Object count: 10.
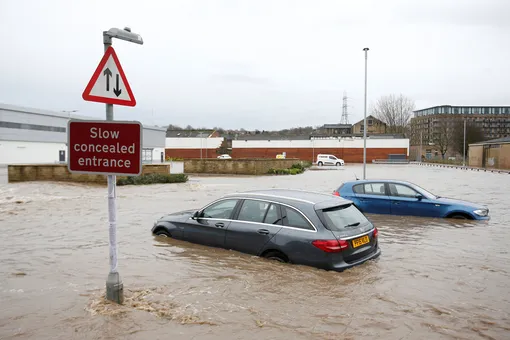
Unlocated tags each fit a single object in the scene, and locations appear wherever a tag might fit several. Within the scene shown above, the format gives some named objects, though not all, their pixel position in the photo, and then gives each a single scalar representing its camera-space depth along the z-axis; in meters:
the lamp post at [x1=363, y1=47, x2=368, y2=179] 26.08
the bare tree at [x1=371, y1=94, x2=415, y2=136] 96.31
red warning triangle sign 4.63
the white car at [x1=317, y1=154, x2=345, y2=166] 60.19
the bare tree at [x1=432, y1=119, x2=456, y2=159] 86.88
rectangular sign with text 4.66
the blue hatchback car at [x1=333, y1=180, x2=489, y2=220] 11.60
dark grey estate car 6.35
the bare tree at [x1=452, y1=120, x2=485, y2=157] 86.31
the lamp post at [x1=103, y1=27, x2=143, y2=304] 4.87
